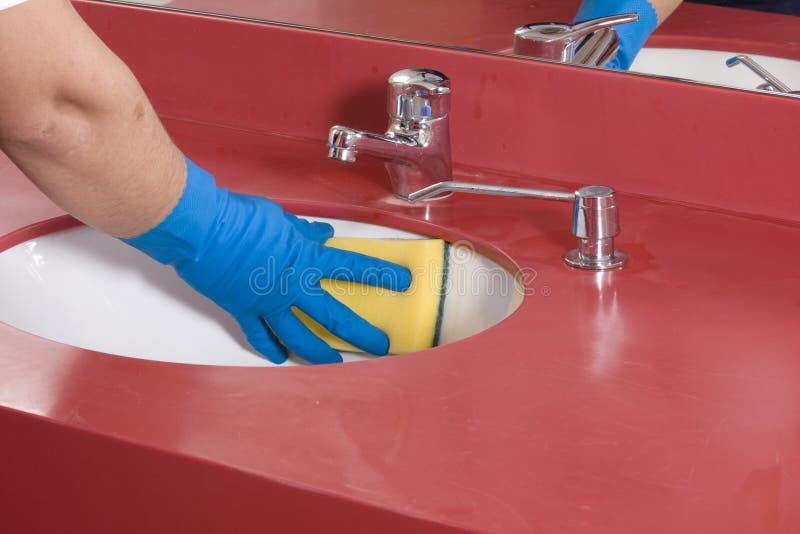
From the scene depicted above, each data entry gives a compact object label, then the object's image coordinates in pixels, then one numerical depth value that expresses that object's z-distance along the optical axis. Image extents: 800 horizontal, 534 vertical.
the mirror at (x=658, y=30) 1.81
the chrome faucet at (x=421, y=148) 1.79
